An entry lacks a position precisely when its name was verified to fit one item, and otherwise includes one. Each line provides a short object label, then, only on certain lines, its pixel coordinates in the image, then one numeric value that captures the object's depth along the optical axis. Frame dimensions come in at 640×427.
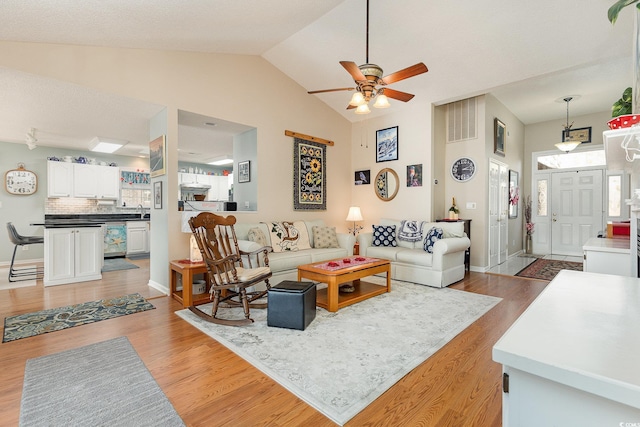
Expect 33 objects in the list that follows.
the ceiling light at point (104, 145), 5.95
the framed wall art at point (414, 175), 5.70
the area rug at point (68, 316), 2.88
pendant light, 6.03
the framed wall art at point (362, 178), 6.57
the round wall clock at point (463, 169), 5.70
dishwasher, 6.97
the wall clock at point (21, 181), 6.15
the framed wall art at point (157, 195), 4.39
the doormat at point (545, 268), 5.24
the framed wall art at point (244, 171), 5.37
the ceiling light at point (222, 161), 8.37
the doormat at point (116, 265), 5.82
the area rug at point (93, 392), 1.69
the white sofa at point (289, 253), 4.20
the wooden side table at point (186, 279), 3.56
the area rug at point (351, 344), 1.95
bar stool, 4.90
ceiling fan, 3.02
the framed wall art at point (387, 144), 6.07
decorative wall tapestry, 5.76
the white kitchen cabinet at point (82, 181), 6.54
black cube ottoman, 2.82
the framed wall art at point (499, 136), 5.96
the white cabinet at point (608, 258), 2.61
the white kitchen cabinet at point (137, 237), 7.29
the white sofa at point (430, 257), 4.39
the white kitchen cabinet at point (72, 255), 4.55
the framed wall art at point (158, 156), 4.25
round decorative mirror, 6.07
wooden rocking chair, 3.06
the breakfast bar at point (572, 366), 0.54
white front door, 6.90
